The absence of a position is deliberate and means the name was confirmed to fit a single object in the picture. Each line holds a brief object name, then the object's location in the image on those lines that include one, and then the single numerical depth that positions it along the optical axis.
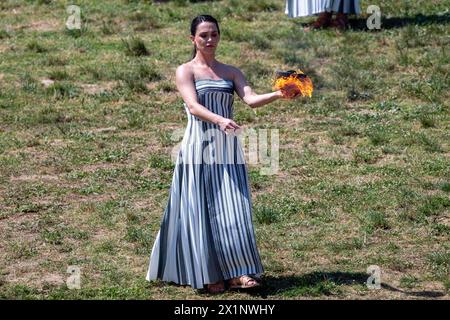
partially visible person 28.44
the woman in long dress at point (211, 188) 15.12
